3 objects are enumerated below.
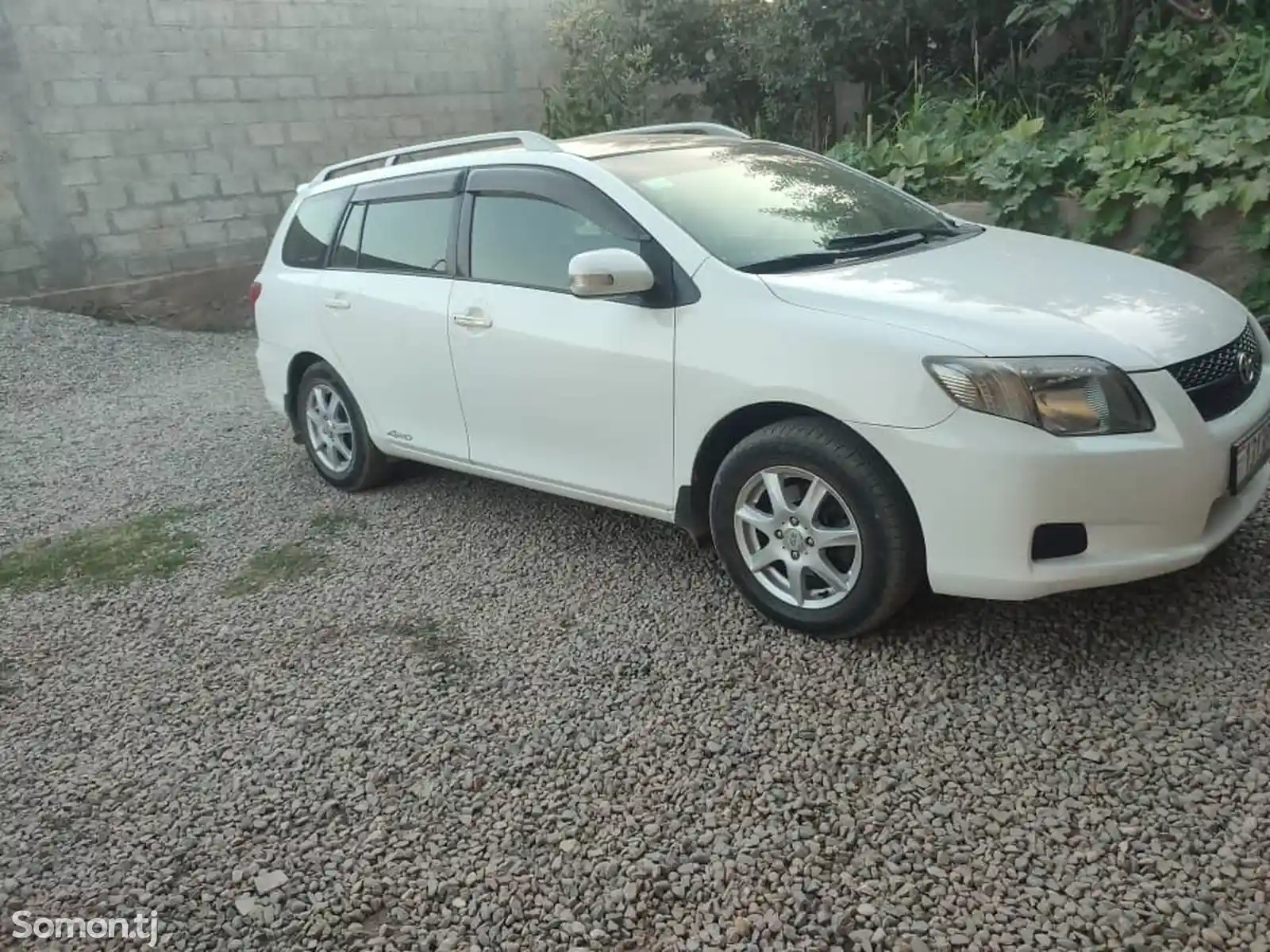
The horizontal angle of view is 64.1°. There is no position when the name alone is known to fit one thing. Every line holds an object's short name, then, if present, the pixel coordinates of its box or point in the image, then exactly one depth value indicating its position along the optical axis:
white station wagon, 2.75
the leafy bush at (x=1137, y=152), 5.62
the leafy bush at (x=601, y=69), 10.91
